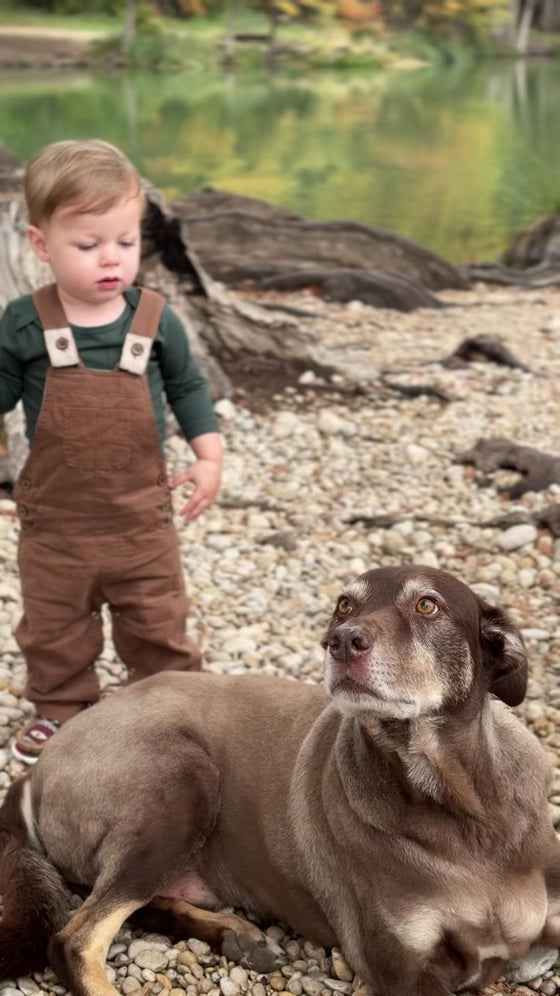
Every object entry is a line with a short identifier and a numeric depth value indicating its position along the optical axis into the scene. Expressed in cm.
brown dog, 304
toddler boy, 405
